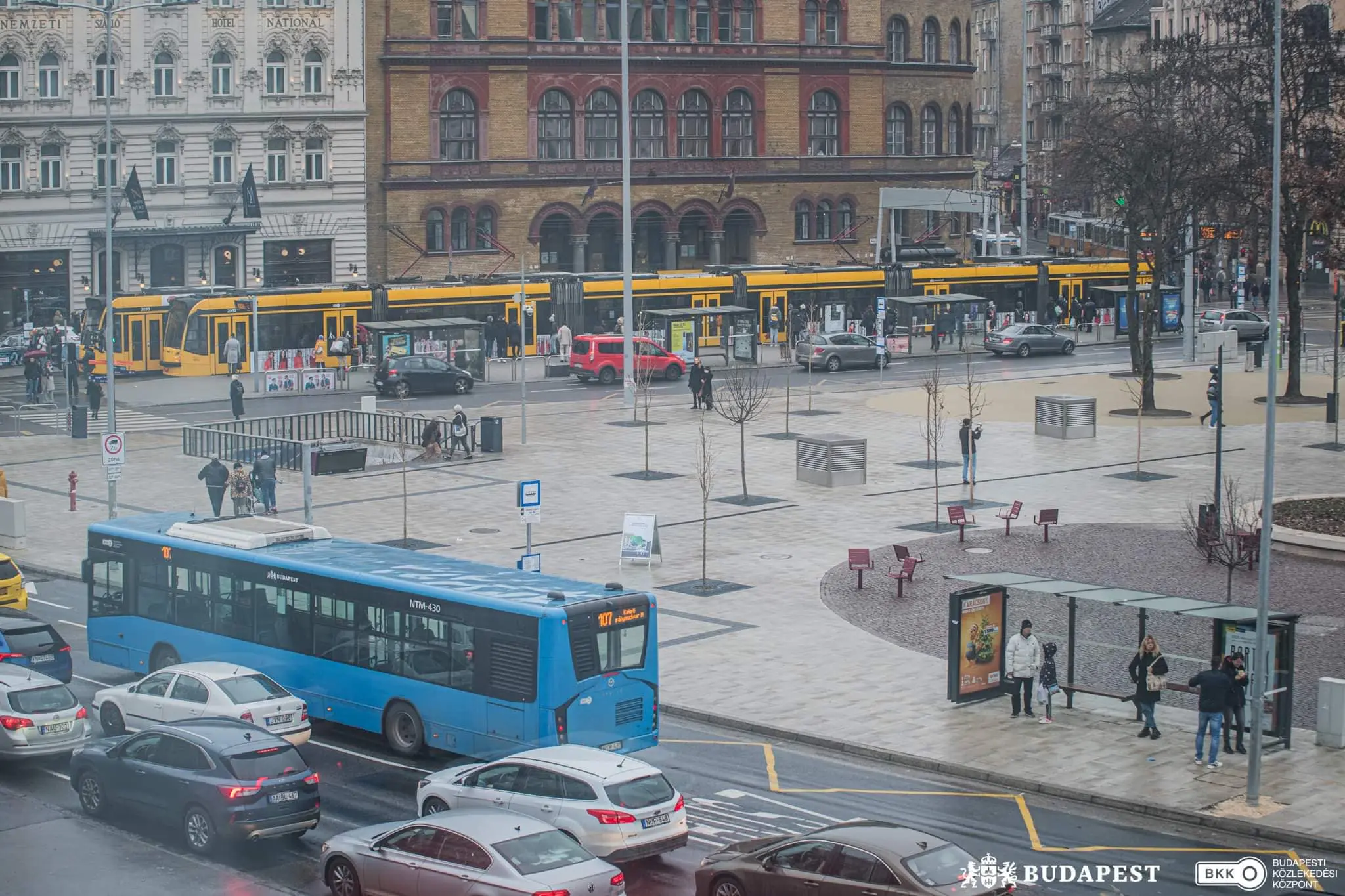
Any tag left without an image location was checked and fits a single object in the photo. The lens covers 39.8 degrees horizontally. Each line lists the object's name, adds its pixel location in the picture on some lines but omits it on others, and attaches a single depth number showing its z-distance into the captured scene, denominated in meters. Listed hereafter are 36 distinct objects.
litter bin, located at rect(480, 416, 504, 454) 50.09
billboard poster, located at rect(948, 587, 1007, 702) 25.61
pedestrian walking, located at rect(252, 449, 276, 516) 40.66
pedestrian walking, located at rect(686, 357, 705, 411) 57.97
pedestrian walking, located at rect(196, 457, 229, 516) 40.56
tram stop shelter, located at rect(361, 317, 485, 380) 67.38
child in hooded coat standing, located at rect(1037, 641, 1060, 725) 25.03
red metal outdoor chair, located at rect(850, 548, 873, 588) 33.19
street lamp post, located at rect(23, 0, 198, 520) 41.72
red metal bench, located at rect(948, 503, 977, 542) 37.34
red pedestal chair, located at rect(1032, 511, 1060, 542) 36.81
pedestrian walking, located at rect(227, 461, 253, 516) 39.62
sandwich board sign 35.00
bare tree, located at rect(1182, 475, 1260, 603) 32.91
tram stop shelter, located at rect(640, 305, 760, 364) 71.31
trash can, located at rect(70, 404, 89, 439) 53.25
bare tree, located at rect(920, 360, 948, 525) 43.38
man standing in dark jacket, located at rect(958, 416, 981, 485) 42.47
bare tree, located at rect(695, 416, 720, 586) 34.25
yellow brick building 88.94
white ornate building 80.62
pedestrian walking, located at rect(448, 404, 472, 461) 49.34
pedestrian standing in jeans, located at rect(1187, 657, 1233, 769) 22.56
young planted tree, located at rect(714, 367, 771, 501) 44.94
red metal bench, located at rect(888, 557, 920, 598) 33.16
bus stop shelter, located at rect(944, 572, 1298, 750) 23.36
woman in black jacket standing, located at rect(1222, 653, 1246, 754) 23.05
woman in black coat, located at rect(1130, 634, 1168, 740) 23.84
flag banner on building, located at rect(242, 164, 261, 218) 82.62
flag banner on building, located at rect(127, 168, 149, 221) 78.06
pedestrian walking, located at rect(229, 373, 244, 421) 54.62
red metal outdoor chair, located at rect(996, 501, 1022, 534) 37.78
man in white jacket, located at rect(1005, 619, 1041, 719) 25.00
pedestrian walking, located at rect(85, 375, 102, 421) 56.41
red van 66.44
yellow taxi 32.62
